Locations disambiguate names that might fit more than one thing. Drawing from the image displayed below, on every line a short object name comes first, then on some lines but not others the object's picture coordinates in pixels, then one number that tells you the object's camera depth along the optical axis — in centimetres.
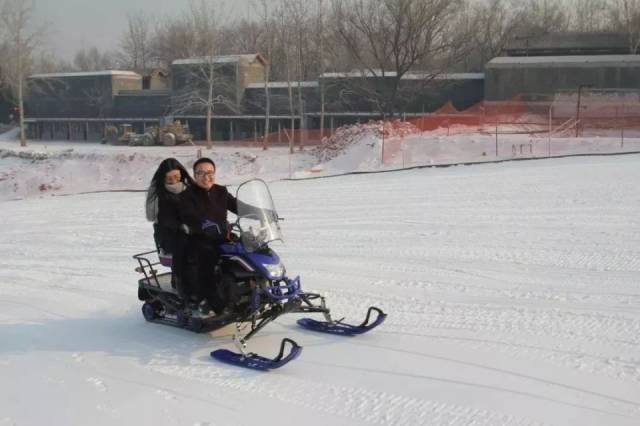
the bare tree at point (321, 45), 4299
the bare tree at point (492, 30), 6288
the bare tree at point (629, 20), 4700
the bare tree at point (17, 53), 5044
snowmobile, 552
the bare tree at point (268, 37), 4248
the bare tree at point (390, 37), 3891
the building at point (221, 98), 4284
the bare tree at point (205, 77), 4412
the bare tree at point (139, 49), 9381
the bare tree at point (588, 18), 6969
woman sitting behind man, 582
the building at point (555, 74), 3938
